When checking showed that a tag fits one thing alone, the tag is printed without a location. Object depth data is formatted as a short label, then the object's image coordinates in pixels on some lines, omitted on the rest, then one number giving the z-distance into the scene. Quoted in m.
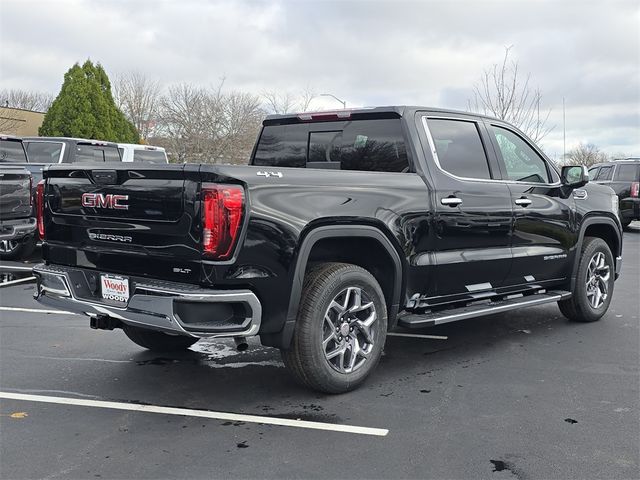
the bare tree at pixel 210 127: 35.69
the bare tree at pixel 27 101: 56.53
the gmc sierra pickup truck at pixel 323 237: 3.83
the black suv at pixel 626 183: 17.27
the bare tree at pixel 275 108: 40.05
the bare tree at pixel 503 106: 23.64
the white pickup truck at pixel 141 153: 13.70
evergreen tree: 26.81
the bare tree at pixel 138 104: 42.72
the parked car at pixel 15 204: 9.45
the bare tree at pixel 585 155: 47.90
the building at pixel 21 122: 26.69
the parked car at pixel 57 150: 12.38
